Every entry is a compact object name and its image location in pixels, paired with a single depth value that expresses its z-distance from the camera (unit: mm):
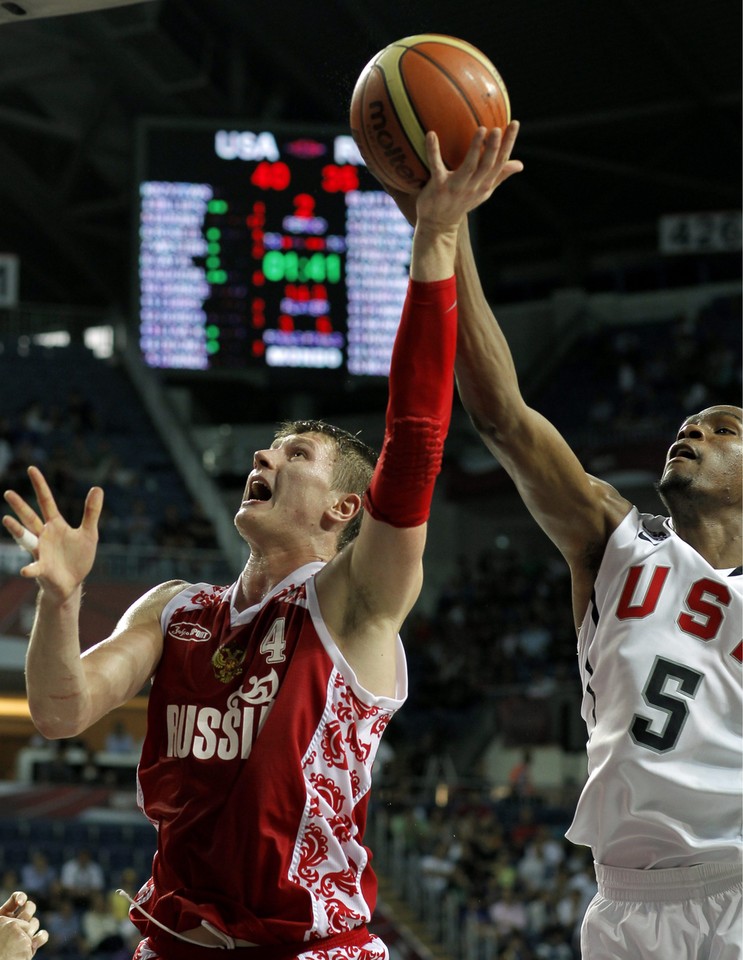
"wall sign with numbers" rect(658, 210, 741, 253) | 20428
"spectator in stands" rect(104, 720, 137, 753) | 14883
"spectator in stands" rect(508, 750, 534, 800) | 14711
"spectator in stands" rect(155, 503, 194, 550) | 17047
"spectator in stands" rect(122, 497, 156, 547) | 17125
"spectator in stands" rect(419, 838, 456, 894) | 12555
